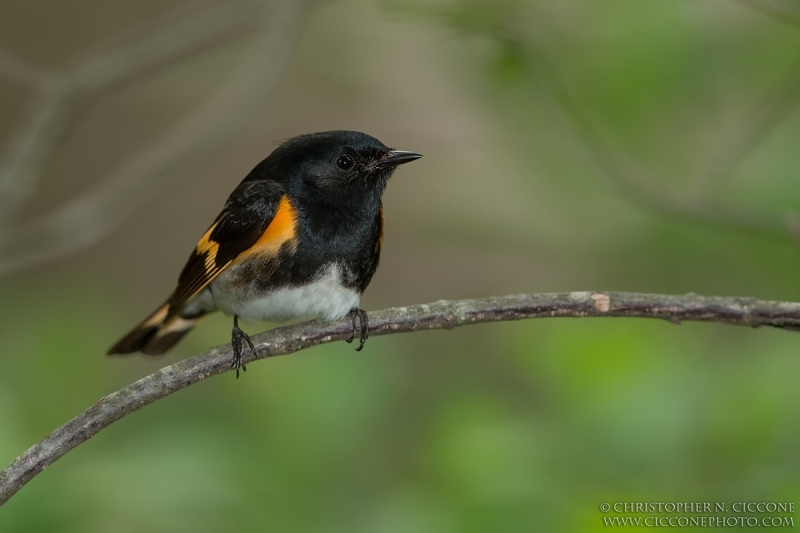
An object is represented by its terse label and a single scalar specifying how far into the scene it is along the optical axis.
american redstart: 5.63
